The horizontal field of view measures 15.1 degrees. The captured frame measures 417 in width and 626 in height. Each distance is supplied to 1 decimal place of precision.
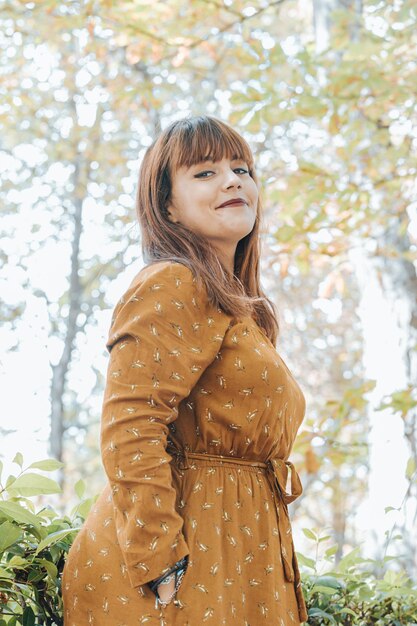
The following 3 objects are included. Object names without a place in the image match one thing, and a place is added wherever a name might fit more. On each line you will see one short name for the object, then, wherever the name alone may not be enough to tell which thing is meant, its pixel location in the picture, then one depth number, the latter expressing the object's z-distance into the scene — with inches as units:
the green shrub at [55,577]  87.2
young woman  86.2
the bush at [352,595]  99.1
